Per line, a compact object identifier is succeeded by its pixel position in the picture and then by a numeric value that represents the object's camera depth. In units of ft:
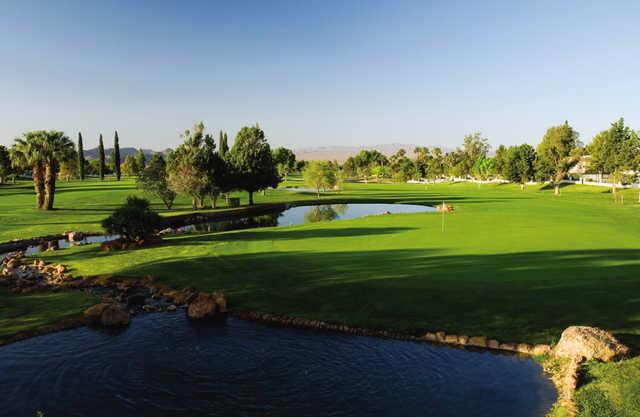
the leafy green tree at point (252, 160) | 246.27
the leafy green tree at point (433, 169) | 594.24
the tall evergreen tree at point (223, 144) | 385.25
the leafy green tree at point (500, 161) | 484.83
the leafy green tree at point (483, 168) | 524.52
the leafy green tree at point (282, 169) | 579.11
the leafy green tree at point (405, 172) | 595.06
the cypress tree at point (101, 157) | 458.78
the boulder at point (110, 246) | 111.55
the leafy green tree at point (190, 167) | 213.46
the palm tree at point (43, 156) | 190.49
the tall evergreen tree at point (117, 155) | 457.27
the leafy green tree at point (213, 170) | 223.92
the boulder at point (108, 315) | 61.21
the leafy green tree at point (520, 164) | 422.00
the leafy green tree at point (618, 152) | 268.21
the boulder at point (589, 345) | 43.11
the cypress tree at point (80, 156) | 452.35
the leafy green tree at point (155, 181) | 220.84
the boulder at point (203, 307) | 63.36
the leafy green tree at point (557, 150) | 409.49
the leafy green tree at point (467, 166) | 614.75
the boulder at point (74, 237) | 138.92
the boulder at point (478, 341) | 50.98
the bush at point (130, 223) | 114.42
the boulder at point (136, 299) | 70.18
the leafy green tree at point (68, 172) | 480.64
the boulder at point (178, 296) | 70.44
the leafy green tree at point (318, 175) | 342.64
